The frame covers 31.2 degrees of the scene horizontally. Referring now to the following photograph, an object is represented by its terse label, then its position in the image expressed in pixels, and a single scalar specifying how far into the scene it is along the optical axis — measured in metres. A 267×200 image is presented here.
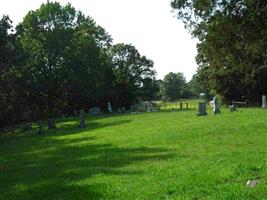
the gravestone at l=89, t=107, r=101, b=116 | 58.58
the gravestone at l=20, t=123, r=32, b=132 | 45.68
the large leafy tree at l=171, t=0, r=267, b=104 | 19.67
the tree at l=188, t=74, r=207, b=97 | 142.12
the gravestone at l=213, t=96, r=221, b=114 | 36.83
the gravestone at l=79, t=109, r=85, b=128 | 37.35
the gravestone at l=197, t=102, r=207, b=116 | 35.47
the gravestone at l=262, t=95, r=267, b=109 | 46.00
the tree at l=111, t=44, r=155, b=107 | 93.06
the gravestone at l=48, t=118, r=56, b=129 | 40.94
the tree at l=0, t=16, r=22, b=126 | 41.88
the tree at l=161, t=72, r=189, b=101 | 151.12
